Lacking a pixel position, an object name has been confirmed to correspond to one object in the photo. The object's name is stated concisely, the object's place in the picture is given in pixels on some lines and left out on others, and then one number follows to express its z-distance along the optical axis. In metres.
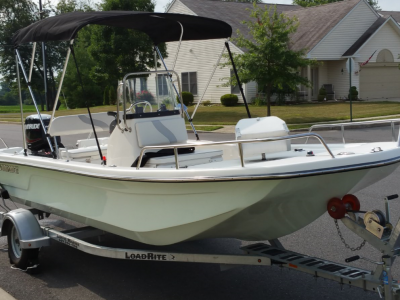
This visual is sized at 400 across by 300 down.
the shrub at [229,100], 30.38
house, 30.95
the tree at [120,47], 25.47
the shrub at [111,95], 34.97
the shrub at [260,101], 29.33
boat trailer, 3.75
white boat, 4.00
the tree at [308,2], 59.44
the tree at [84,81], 37.31
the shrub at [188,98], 31.49
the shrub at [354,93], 30.85
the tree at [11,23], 46.69
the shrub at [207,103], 32.62
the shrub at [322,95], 31.12
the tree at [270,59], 19.78
